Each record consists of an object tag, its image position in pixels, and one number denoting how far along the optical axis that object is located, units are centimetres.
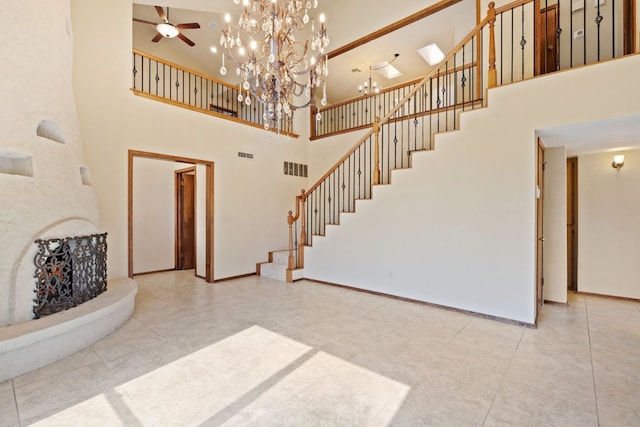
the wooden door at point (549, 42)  442
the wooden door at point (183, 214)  676
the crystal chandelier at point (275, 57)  333
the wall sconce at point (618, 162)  436
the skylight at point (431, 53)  683
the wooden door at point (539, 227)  350
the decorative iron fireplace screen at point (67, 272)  260
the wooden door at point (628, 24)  375
